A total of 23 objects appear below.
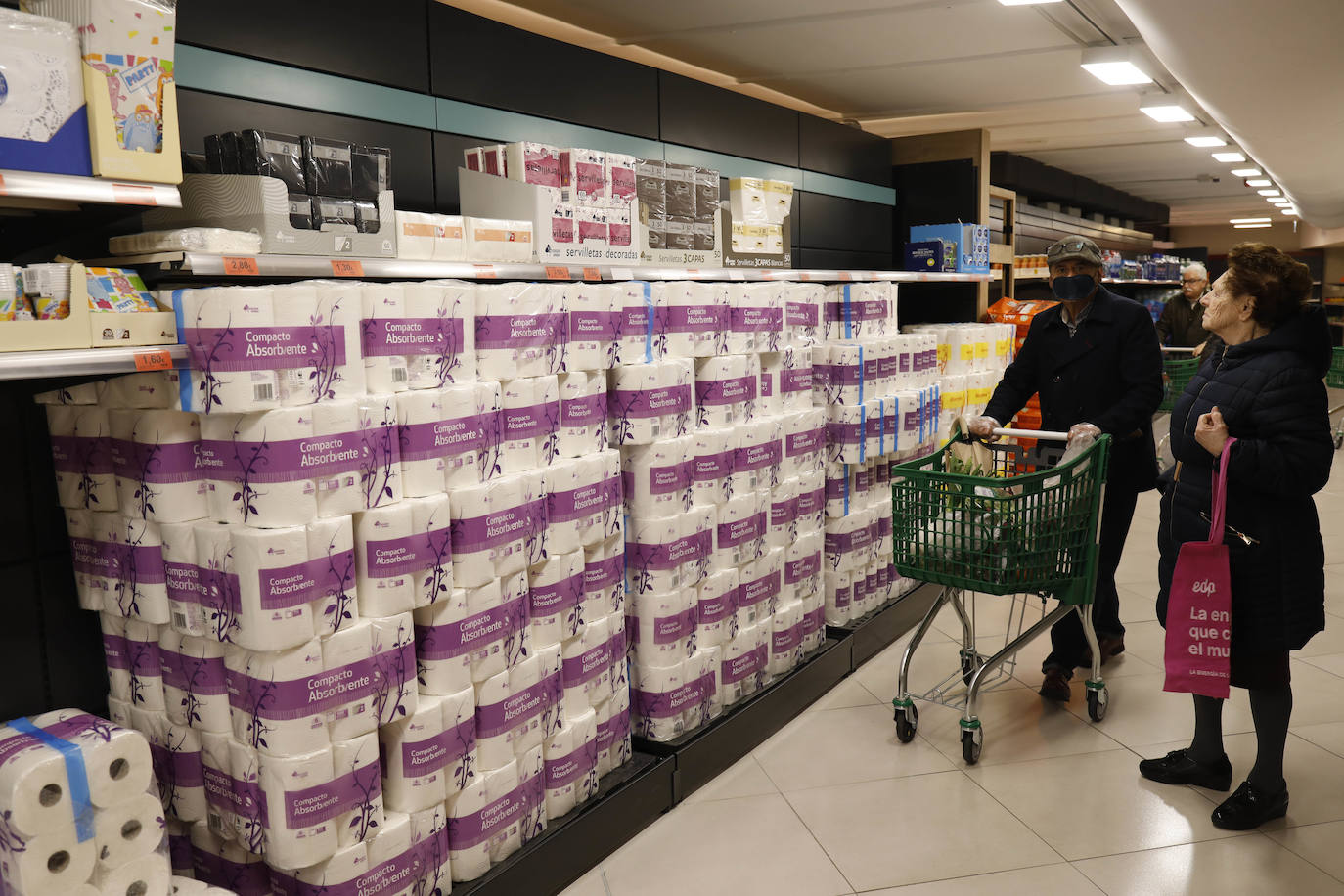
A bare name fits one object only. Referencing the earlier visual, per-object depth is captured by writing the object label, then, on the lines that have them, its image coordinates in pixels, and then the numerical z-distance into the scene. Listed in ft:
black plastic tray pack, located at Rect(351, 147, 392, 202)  7.63
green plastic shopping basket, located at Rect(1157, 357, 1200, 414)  23.57
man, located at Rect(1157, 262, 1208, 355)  27.12
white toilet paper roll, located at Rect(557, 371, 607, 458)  9.02
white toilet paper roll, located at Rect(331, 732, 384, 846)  6.87
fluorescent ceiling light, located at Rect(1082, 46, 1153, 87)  15.98
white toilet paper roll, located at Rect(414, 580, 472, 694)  7.64
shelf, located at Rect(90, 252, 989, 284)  6.47
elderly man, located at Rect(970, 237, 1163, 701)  12.03
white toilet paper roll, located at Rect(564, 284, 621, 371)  9.06
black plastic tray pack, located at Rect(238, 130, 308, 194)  7.05
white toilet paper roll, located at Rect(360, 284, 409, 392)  7.09
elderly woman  8.85
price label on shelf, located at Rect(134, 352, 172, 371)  6.04
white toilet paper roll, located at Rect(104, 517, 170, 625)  6.95
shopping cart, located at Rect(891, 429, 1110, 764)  10.43
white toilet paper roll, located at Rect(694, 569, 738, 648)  10.98
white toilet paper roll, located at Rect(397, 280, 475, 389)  7.34
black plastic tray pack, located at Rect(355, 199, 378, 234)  7.58
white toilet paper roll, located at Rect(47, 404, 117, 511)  7.05
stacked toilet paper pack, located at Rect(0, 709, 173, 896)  5.53
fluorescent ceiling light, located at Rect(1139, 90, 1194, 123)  18.66
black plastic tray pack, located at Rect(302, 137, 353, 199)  7.37
